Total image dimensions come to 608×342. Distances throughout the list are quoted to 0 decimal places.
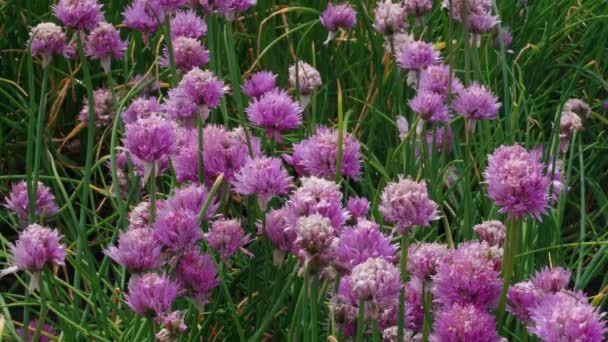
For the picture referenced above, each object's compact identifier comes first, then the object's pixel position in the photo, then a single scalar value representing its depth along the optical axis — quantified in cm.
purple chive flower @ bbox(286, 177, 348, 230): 146
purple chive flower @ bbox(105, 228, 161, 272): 149
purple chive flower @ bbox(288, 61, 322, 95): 170
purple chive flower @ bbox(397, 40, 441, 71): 171
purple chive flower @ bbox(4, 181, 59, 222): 166
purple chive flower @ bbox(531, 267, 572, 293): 149
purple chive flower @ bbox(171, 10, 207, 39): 174
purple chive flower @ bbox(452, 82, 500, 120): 165
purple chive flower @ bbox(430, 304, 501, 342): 144
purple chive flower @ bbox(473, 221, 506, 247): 156
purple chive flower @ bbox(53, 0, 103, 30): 167
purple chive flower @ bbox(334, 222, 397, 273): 146
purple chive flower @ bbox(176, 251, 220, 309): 151
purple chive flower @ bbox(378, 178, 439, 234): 146
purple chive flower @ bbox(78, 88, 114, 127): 180
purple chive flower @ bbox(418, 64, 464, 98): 169
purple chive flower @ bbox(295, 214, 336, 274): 143
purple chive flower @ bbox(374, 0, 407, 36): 172
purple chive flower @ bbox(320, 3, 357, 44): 178
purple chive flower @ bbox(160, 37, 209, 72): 170
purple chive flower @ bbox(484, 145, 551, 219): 146
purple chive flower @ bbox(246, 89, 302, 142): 159
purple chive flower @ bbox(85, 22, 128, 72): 173
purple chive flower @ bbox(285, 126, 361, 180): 154
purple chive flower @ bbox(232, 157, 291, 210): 152
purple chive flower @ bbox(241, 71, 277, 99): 167
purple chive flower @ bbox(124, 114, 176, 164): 152
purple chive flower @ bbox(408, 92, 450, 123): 166
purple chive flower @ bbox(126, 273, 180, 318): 147
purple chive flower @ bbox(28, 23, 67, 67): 168
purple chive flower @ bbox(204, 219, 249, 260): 153
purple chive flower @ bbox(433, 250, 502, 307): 146
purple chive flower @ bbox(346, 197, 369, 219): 154
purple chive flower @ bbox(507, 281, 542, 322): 149
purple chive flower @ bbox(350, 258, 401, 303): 142
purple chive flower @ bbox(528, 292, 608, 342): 140
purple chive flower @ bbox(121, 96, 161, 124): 168
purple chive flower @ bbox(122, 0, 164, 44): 175
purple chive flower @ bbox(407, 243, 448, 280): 149
